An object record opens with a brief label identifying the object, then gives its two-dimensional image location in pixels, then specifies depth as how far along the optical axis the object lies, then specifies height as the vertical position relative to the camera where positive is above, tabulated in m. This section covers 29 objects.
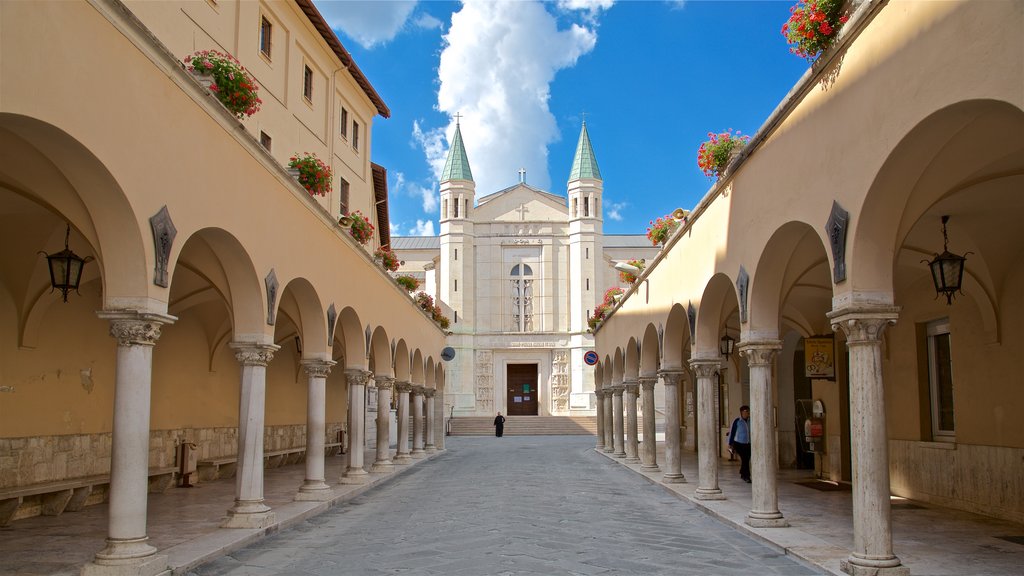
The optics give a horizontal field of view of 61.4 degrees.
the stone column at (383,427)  22.75 -1.03
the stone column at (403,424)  26.58 -1.08
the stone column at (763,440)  11.64 -0.70
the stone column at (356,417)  19.22 -0.62
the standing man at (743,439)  17.83 -1.04
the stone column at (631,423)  25.38 -1.03
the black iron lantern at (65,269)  10.85 +1.50
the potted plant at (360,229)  19.64 +3.64
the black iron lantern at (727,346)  20.25 +1.05
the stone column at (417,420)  29.98 -1.07
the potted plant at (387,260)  24.22 +3.66
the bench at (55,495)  12.23 -1.62
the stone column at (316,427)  15.85 -0.69
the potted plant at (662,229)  18.73 +3.49
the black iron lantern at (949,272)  10.95 +1.49
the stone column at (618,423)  28.41 -1.11
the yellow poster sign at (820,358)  17.50 +0.63
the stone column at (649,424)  21.89 -0.88
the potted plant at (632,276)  24.86 +3.37
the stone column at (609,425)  31.00 -1.37
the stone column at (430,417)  32.33 -1.11
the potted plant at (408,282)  27.20 +3.40
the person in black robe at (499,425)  45.66 -1.90
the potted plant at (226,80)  11.03 +4.00
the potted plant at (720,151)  13.54 +3.76
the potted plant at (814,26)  8.88 +3.78
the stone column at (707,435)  14.87 -0.78
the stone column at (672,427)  17.94 -0.78
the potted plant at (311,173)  15.24 +3.82
